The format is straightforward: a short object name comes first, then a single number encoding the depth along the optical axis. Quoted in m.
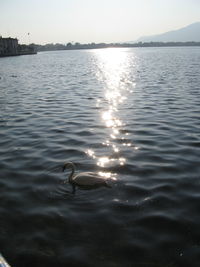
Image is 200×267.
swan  9.56
